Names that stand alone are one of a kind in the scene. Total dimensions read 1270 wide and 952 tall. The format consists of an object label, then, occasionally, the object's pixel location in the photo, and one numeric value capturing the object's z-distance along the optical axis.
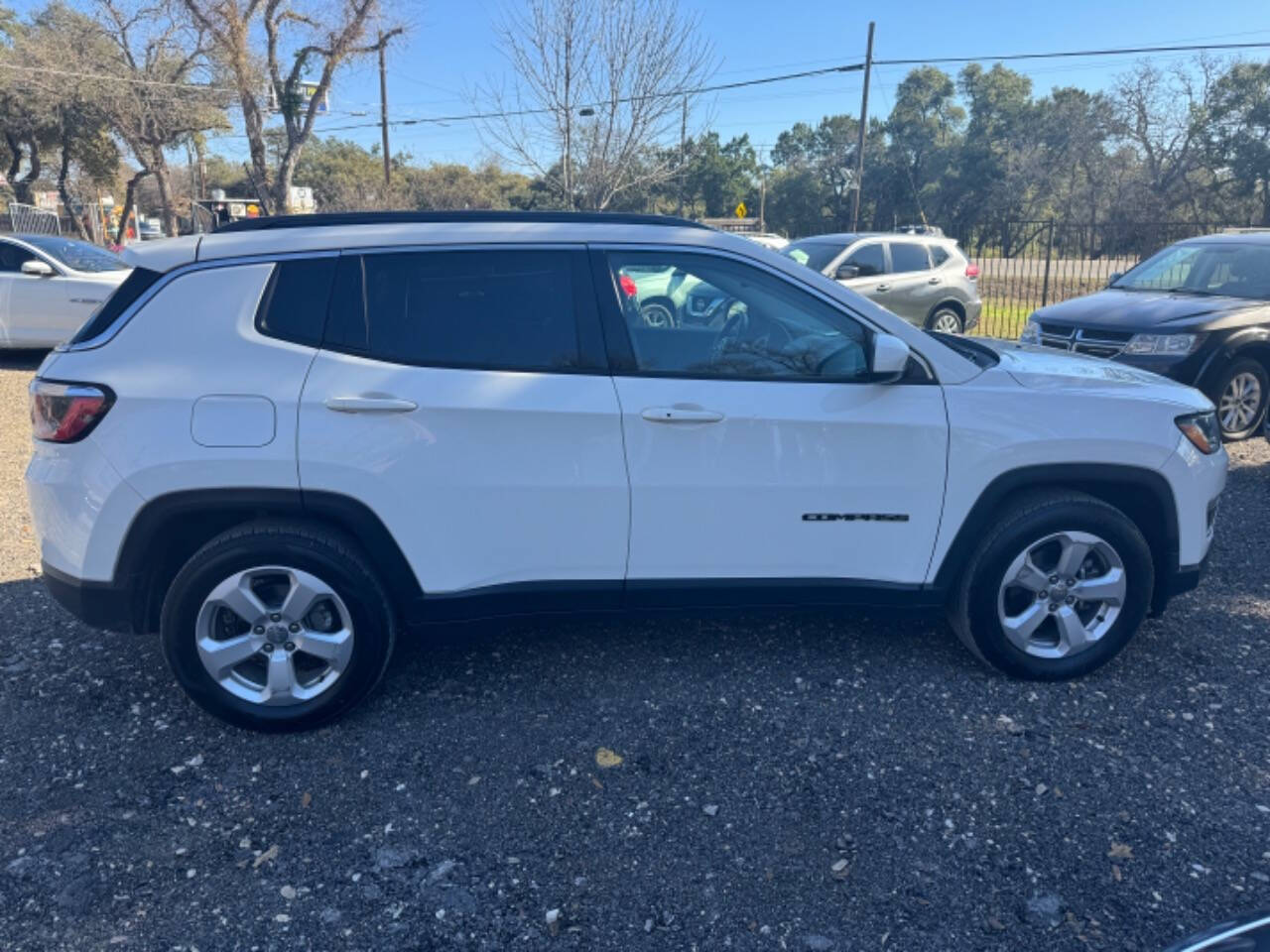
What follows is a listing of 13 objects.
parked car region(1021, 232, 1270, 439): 7.04
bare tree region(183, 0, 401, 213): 28.89
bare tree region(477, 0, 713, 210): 14.40
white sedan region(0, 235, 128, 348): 10.34
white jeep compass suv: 3.04
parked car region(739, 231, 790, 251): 16.43
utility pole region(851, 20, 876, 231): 25.69
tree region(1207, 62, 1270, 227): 37.12
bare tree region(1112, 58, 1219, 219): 38.53
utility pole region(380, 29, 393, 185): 33.21
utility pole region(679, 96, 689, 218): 15.18
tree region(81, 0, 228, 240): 30.16
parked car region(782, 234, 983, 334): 12.10
